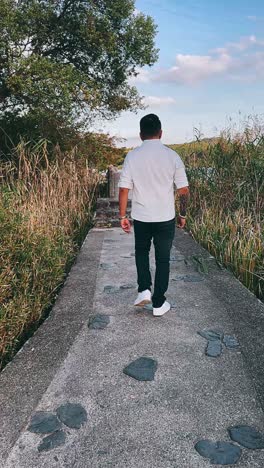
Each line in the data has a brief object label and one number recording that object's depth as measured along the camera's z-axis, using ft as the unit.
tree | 26.99
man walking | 10.00
